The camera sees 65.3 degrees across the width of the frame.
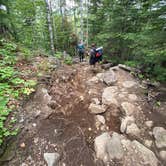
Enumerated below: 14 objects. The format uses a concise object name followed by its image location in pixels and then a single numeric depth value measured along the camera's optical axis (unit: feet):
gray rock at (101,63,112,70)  28.08
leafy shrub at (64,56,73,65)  29.15
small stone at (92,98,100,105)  17.09
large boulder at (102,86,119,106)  16.98
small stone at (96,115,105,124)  14.46
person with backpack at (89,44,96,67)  28.21
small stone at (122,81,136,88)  20.24
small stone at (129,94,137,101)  17.41
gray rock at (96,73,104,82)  22.41
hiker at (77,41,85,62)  32.55
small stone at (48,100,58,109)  15.24
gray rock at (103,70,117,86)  21.13
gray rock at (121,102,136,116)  15.34
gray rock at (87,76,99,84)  21.88
